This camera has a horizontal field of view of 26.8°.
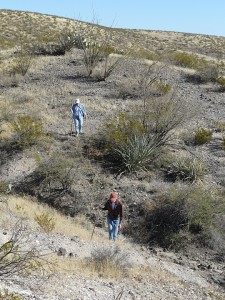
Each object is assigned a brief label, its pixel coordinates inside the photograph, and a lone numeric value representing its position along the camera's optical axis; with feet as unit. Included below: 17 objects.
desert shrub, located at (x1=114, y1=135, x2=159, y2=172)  52.90
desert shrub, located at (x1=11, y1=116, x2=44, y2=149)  57.47
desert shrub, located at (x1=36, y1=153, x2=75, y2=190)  50.42
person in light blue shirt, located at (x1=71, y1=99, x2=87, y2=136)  57.00
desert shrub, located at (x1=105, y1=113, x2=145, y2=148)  54.80
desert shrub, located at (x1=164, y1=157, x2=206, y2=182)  51.11
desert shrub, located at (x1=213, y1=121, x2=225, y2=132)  66.28
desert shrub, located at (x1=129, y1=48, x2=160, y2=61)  102.32
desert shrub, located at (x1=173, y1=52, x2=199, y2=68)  104.67
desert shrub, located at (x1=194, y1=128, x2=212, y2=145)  59.88
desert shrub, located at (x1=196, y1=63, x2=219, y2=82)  89.61
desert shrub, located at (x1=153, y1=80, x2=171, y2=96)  76.74
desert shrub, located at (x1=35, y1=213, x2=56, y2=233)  37.27
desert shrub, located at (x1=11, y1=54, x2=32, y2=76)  85.92
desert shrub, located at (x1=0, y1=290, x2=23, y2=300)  18.08
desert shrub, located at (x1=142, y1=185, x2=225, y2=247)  43.52
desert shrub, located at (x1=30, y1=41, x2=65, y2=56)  100.99
